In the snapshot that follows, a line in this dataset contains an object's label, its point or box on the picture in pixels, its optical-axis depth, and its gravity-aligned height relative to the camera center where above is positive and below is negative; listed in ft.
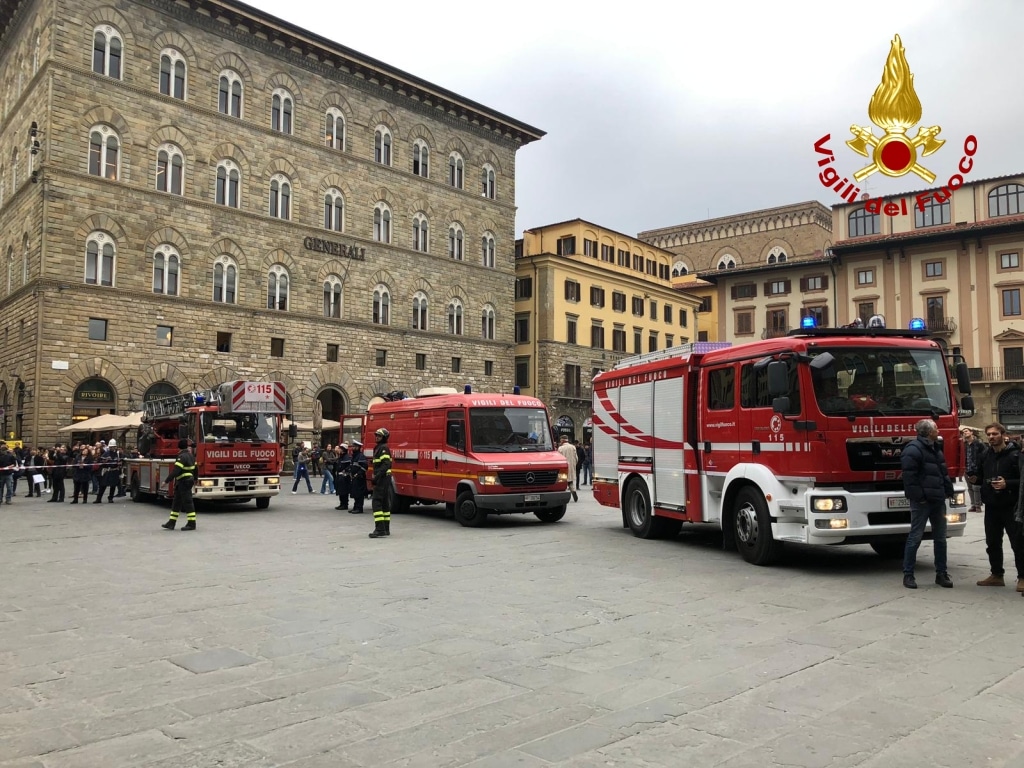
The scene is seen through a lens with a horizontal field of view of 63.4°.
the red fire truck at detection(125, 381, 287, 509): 63.93 -0.30
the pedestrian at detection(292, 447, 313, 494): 88.84 -3.69
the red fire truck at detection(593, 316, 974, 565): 31.81 +0.10
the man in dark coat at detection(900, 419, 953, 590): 29.14 -1.87
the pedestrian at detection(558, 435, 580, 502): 67.46 -1.33
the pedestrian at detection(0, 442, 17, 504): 73.00 -3.36
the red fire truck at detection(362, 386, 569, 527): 51.98 -1.53
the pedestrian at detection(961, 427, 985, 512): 54.60 -0.85
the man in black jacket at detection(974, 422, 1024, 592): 28.63 -2.04
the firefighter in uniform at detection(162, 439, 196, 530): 51.29 -3.23
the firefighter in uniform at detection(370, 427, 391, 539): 46.55 -3.12
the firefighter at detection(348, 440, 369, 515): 63.05 -3.32
